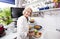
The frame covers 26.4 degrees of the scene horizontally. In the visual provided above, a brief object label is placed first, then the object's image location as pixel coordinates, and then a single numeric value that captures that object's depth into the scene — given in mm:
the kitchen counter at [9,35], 1497
